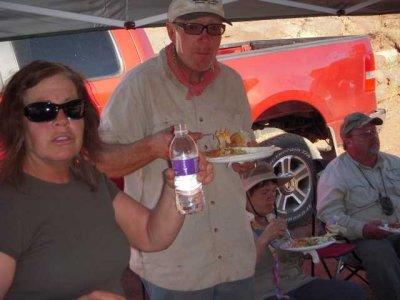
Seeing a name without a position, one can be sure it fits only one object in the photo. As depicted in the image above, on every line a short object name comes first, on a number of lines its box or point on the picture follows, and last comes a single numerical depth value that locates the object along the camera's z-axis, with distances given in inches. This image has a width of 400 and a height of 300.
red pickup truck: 221.5
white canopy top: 123.6
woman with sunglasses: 76.3
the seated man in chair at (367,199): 173.6
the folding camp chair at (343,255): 173.5
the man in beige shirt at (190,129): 109.0
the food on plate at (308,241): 157.6
